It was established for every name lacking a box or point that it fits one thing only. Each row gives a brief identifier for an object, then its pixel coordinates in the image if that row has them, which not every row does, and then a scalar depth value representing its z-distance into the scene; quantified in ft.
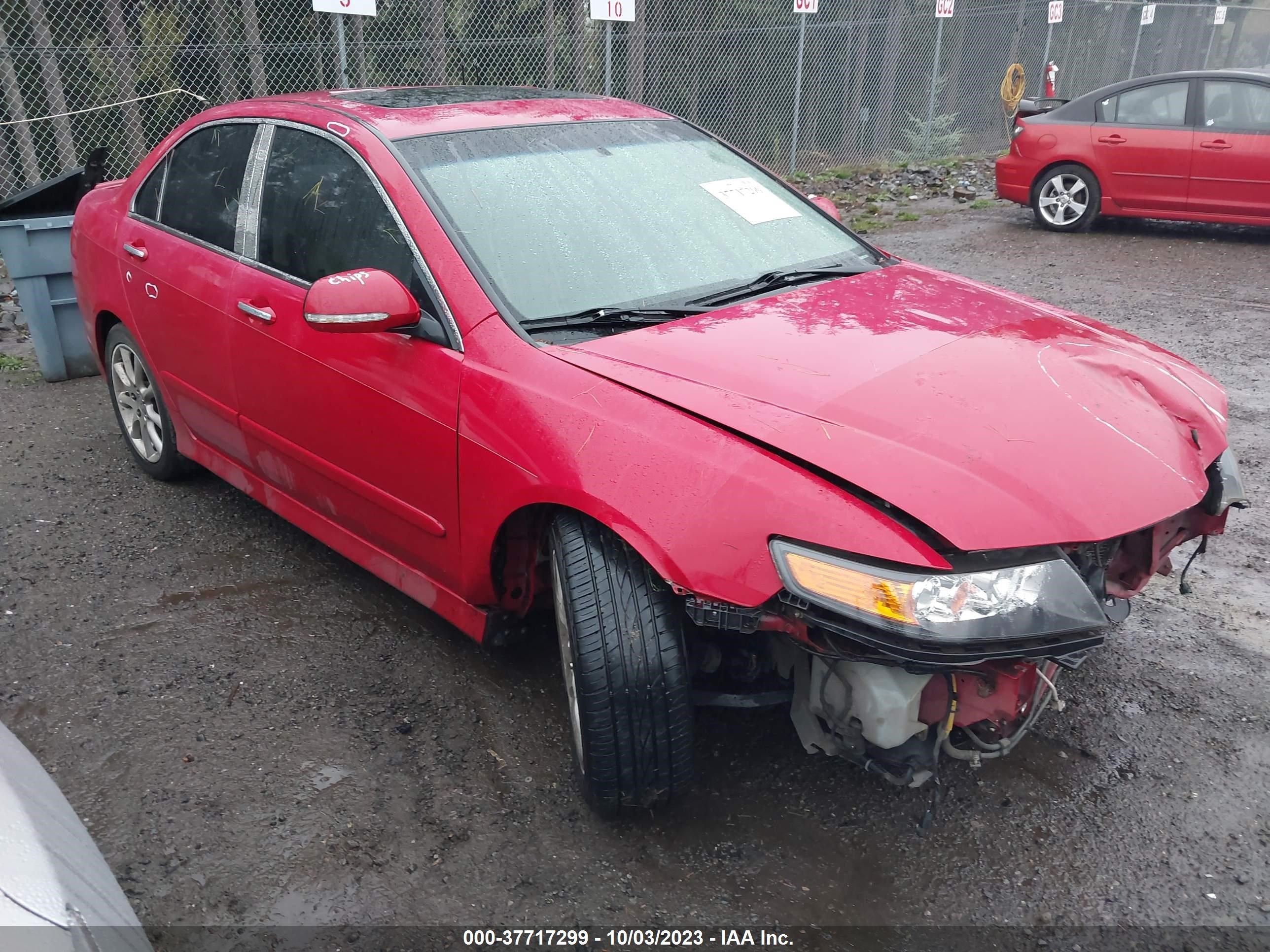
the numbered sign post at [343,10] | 26.78
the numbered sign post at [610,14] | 34.88
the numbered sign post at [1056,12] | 55.67
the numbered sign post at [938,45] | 49.19
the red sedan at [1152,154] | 30.27
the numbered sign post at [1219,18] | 76.38
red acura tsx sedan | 7.35
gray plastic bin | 19.61
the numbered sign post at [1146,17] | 63.21
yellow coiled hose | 54.24
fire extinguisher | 53.98
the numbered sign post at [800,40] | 41.24
